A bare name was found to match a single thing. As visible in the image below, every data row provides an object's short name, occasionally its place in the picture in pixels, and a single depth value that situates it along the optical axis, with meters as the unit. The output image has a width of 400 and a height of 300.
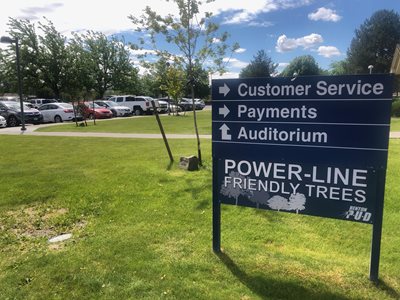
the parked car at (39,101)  37.01
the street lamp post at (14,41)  18.33
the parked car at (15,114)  22.37
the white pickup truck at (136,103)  33.81
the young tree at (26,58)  42.81
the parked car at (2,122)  20.89
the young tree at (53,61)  44.31
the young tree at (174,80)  10.35
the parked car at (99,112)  27.94
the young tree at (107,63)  52.06
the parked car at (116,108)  31.58
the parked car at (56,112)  25.57
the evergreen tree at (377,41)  45.25
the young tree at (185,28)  8.32
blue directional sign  2.84
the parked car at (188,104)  39.66
